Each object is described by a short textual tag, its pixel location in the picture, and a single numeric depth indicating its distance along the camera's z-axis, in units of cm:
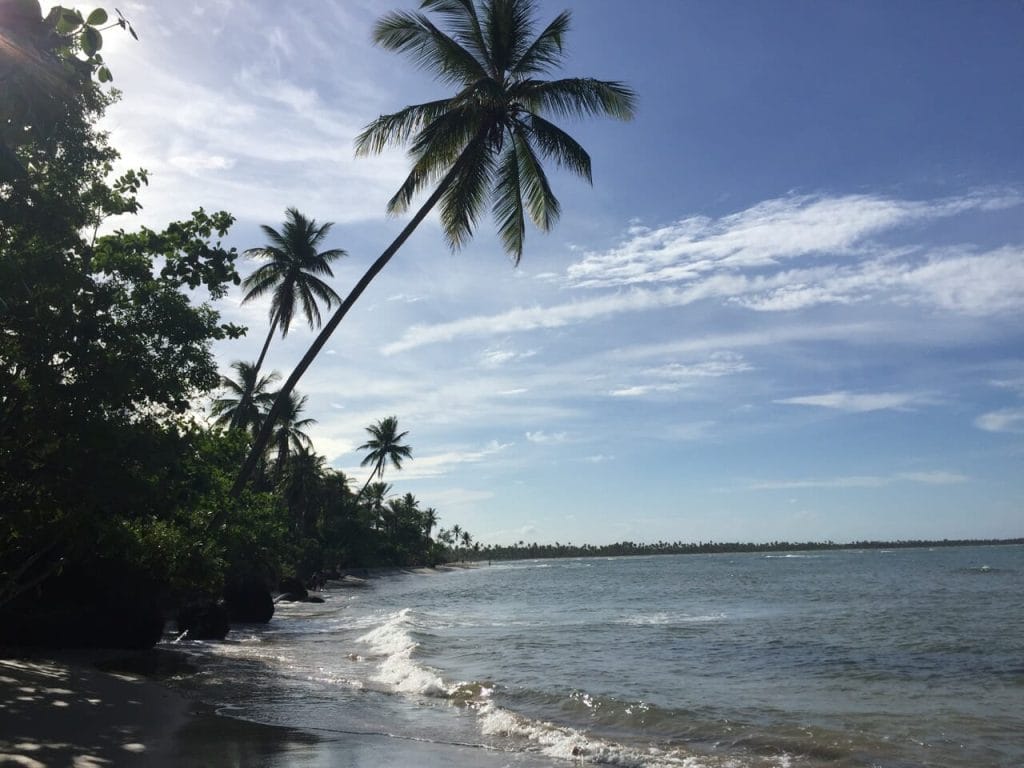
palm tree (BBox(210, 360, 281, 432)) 3930
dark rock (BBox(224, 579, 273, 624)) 2325
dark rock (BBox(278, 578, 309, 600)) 3605
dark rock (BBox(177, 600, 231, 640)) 1805
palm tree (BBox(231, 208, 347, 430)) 2855
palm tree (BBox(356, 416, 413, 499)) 6525
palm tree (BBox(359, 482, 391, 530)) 7856
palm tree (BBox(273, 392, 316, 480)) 4453
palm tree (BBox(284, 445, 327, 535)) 5334
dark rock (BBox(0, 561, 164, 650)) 1227
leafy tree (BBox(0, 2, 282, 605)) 811
